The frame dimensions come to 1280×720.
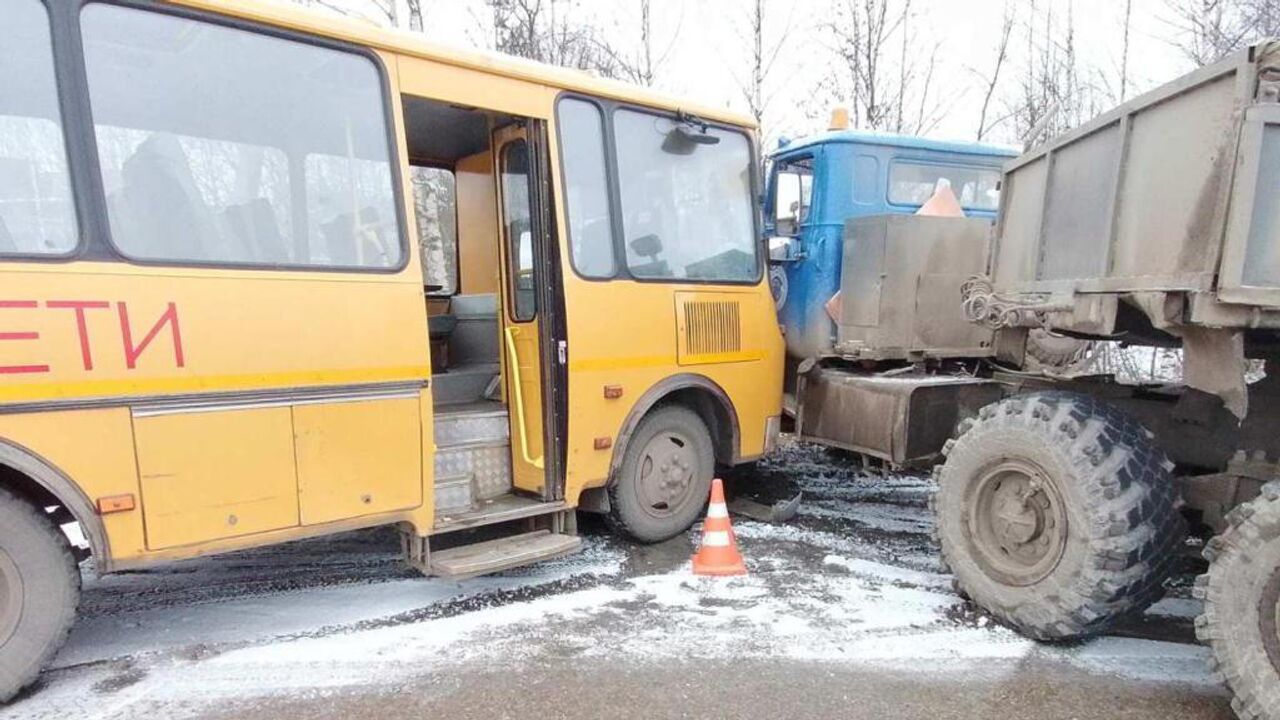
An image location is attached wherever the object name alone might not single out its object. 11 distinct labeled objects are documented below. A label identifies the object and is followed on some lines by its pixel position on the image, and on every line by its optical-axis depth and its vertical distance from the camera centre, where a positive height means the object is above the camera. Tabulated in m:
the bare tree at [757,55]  16.67 +4.43
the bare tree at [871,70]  16.08 +4.03
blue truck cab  6.29 +0.56
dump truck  2.92 -0.69
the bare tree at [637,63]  15.51 +4.01
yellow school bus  3.09 -0.19
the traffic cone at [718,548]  4.71 -1.73
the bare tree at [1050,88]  17.19 +3.91
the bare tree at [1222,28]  12.43 +3.93
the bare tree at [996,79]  16.64 +3.96
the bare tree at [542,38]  14.02 +4.17
